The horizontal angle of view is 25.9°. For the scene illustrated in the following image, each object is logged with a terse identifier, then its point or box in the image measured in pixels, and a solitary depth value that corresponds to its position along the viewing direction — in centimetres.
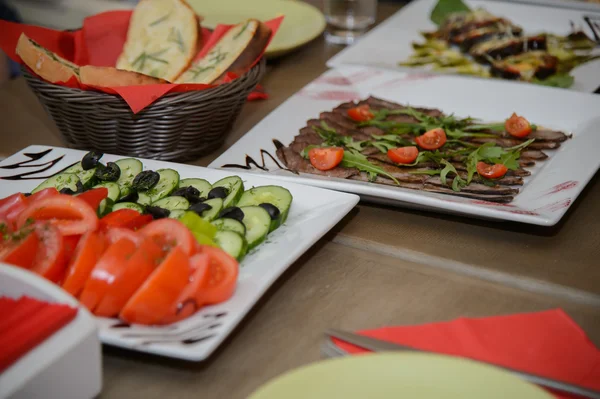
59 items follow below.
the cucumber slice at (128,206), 104
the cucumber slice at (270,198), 105
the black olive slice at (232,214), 101
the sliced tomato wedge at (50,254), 95
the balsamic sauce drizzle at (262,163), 115
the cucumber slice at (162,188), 106
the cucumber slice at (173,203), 104
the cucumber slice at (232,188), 105
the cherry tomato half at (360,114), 124
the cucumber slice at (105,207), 103
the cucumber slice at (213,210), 102
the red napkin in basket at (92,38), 123
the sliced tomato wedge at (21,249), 95
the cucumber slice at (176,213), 101
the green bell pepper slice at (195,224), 99
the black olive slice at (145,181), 107
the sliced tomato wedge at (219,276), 94
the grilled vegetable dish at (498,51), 142
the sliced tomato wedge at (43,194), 101
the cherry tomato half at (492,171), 112
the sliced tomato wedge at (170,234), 95
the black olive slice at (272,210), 103
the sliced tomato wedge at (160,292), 92
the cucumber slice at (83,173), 108
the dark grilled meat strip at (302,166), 113
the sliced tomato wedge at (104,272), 93
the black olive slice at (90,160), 109
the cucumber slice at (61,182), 108
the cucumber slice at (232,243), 98
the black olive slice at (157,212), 102
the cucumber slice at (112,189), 106
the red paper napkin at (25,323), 86
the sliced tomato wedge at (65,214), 98
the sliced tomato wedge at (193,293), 93
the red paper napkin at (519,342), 92
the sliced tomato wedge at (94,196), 102
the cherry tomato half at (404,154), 115
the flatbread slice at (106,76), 114
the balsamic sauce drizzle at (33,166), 112
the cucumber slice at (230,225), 100
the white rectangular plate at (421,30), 140
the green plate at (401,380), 86
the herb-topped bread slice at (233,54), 121
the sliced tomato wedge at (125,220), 100
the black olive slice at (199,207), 102
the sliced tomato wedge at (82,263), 94
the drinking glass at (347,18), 154
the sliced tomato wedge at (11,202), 102
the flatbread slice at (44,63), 116
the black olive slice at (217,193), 105
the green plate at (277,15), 146
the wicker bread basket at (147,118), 114
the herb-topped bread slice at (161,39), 127
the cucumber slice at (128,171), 108
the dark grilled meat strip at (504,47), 146
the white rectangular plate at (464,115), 108
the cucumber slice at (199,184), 107
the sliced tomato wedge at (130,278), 93
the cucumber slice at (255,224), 101
